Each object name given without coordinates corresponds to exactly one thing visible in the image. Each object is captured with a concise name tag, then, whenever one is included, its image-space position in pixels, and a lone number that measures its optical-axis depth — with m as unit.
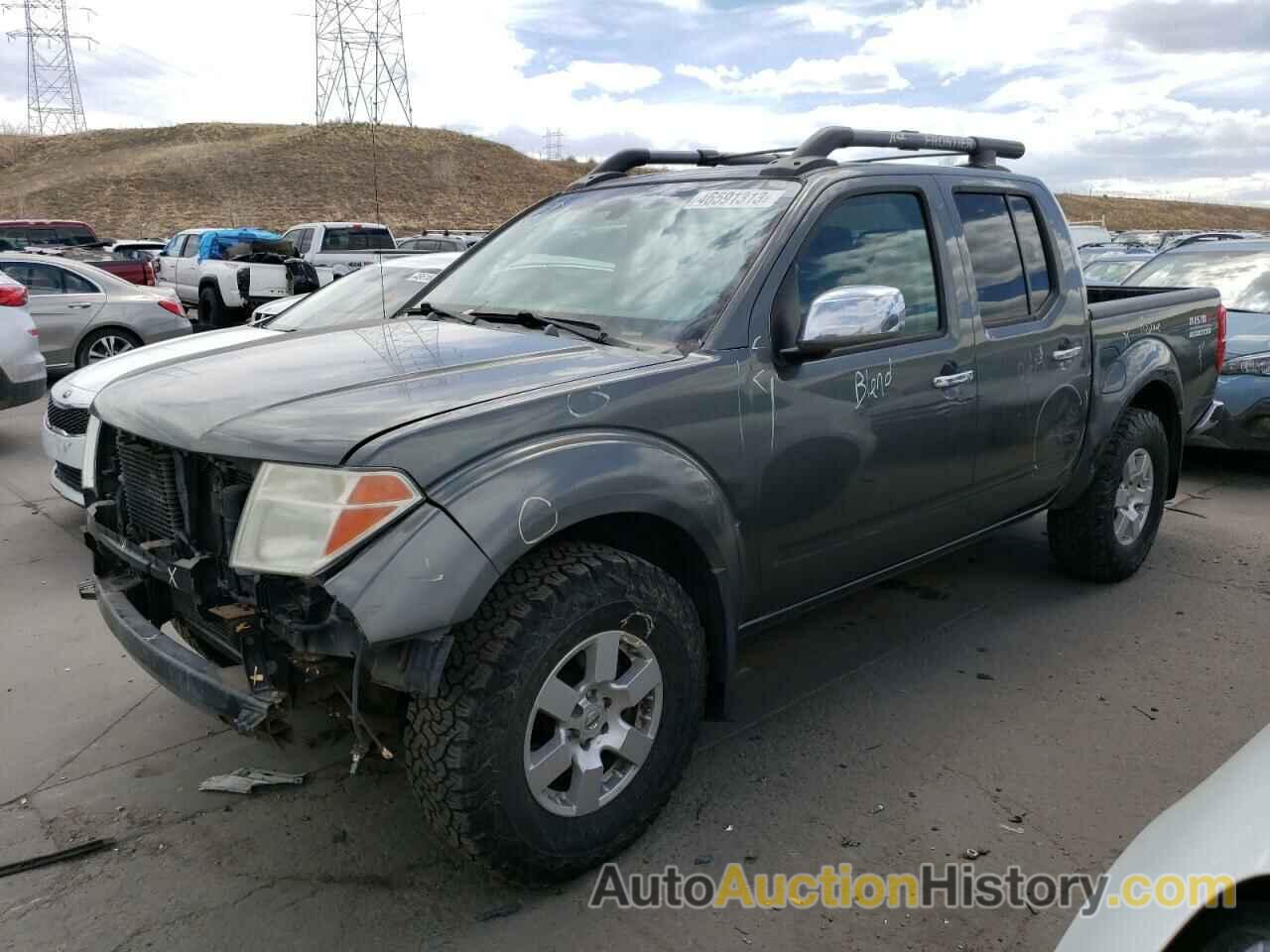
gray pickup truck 2.41
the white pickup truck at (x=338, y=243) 18.47
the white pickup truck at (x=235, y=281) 16.80
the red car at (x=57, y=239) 18.61
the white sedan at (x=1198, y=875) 1.61
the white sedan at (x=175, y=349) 5.69
